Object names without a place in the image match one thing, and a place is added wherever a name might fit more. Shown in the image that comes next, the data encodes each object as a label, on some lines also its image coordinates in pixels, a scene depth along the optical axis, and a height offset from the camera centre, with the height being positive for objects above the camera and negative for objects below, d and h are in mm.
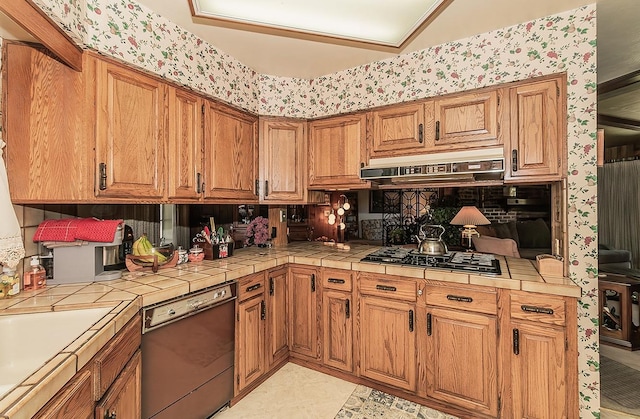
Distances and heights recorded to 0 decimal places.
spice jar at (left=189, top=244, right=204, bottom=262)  2228 -336
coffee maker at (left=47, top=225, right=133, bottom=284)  1595 -285
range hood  1917 +297
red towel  1557 -104
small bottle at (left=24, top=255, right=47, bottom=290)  1485 -334
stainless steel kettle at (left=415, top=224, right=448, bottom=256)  2355 -293
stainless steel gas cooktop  1975 -380
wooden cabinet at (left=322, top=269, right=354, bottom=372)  2289 -869
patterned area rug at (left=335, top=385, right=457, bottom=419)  1924 -1343
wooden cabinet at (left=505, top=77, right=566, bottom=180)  1848 +502
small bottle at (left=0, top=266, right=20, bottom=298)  1368 -337
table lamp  3951 -116
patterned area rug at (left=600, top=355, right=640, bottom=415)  2044 -1350
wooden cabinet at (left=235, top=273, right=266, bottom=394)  2047 -880
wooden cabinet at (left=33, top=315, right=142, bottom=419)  874 -617
